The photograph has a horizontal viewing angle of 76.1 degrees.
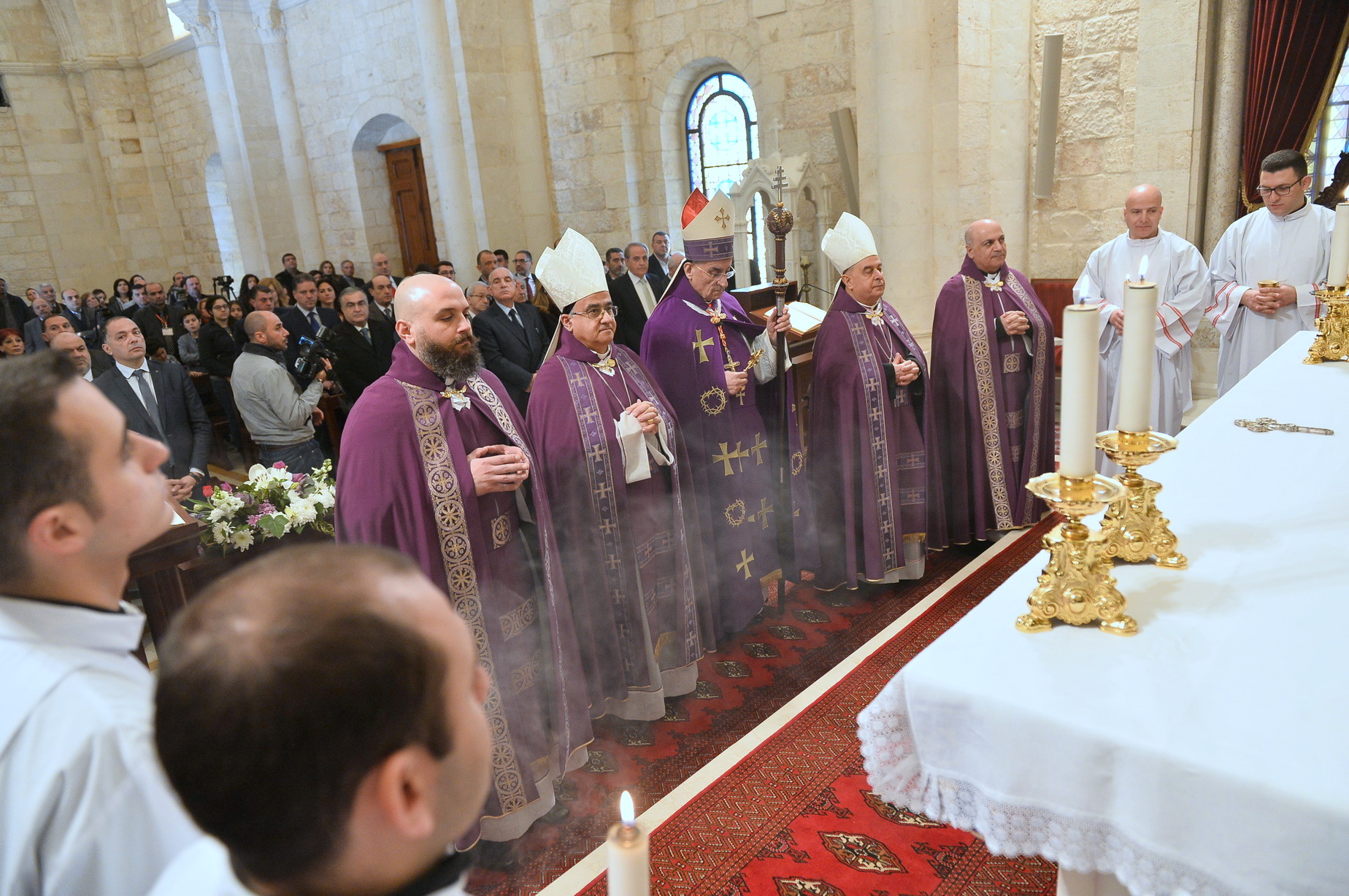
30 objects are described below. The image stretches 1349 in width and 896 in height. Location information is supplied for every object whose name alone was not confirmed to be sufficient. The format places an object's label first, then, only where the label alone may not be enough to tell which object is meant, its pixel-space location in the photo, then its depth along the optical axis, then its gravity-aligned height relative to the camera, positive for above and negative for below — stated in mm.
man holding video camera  4891 -733
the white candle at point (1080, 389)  1516 -339
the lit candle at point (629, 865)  692 -491
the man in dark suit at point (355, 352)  6082 -647
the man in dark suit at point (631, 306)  7902 -648
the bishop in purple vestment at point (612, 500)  3246 -999
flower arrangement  3625 -1012
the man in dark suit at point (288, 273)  12375 -127
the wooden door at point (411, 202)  14000 +810
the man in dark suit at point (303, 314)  8328 -483
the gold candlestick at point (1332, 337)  3400 -642
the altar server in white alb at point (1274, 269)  4918 -539
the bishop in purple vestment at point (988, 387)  4773 -1006
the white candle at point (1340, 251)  2973 -277
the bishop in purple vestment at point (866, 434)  4395 -1113
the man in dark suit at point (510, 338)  6289 -679
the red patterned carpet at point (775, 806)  2510 -1870
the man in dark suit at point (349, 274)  11820 -208
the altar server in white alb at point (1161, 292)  5199 -635
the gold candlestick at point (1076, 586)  1676 -754
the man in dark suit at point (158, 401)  4727 -685
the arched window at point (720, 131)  9797 +1056
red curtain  6129 +746
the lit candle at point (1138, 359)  1703 -333
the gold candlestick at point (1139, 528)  1899 -737
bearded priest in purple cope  2676 -830
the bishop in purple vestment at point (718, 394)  4051 -765
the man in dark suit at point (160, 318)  9672 -501
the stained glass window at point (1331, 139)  6461 +235
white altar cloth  1272 -842
